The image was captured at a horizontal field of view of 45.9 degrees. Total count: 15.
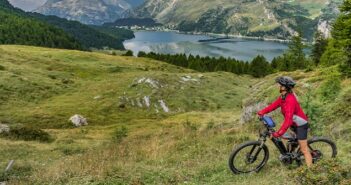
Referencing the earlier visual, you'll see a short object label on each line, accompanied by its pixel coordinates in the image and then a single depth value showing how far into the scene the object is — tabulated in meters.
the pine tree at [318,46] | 120.21
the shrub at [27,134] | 38.81
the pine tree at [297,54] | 128.50
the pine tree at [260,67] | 148.75
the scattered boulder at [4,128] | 39.38
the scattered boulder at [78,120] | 58.97
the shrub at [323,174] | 11.63
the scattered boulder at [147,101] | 75.69
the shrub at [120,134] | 39.44
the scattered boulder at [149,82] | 83.12
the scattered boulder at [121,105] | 71.89
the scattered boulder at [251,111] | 37.38
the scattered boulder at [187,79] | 94.00
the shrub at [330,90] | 27.16
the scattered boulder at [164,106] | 75.56
